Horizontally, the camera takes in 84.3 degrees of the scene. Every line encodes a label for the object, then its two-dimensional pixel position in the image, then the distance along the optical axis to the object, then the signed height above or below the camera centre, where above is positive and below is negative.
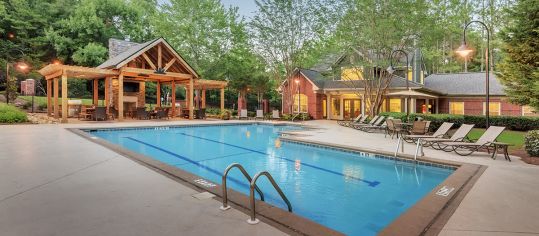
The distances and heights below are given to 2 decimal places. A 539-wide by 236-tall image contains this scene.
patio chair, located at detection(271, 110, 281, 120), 25.29 +0.07
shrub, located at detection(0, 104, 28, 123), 16.67 +0.04
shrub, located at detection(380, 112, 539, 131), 15.16 -0.26
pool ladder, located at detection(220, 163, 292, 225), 3.41 -1.01
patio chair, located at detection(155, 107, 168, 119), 21.87 +0.17
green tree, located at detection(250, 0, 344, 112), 23.70 +6.93
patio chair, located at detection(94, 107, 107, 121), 18.82 +0.22
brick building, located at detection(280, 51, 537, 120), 22.59 +1.78
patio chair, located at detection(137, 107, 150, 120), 21.66 +0.24
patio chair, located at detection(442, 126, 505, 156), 7.92 -0.71
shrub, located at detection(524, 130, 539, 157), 7.59 -0.73
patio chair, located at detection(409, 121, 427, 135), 11.10 -0.44
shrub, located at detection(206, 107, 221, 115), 28.63 +0.49
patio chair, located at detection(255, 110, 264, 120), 26.31 +0.17
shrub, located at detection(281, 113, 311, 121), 24.84 -0.10
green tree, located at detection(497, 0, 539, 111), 10.32 +2.36
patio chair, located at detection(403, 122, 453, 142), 9.72 -0.53
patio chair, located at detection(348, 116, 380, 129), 15.91 -0.46
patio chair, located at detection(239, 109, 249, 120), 25.80 +0.17
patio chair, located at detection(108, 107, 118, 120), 21.17 +0.25
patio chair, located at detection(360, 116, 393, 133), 14.57 -0.59
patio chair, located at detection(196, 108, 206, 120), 24.20 +0.25
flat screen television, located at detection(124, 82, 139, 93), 24.39 +2.45
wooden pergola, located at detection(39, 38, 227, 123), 18.81 +3.06
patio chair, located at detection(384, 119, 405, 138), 11.52 -0.38
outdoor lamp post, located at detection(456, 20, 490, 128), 10.16 +2.15
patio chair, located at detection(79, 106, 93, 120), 19.69 +0.16
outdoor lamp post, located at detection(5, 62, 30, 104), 23.38 +4.51
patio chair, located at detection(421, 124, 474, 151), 8.87 -0.71
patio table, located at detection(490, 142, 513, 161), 7.50 -0.87
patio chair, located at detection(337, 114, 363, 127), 17.95 -0.51
